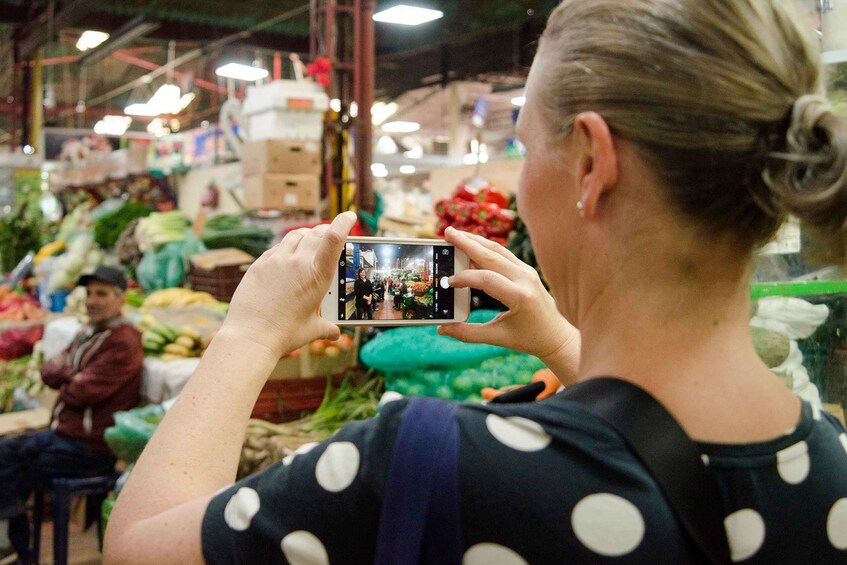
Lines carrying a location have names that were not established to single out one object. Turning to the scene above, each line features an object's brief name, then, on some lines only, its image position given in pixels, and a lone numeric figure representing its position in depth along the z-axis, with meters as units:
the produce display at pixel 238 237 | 5.59
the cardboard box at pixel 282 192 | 5.28
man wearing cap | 4.35
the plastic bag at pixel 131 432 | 3.72
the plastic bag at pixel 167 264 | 5.89
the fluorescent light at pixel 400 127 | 15.87
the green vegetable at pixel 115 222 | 6.81
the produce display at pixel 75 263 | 6.96
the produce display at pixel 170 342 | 4.70
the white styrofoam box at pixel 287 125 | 5.29
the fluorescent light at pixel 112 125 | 18.54
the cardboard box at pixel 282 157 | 5.24
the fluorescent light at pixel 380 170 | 16.91
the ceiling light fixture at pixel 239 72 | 10.36
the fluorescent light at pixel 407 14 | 7.70
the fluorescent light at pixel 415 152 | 15.91
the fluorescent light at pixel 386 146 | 14.87
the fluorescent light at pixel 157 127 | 17.66
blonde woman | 0.68
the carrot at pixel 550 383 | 2.64
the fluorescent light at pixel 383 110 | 14.62
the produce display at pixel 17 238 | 8.80
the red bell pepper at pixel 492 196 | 3.64
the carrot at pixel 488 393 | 2.88
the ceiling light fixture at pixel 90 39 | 11.67
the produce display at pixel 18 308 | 7.07
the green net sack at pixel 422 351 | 3.11
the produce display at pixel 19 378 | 6.20
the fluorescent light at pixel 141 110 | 13.03
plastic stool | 4.14
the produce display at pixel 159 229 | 6.12
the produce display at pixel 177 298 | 5.25
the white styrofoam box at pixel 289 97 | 5.26
